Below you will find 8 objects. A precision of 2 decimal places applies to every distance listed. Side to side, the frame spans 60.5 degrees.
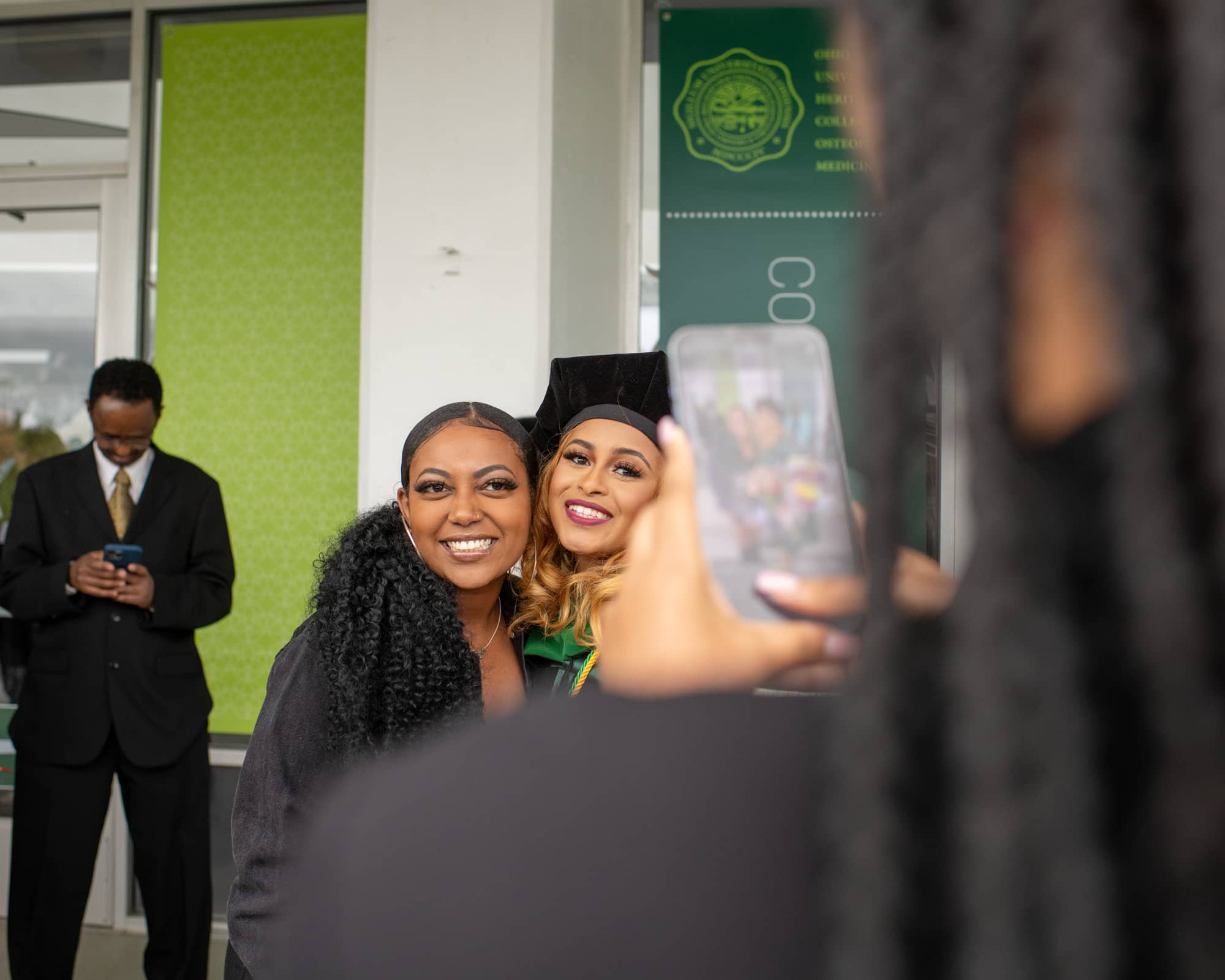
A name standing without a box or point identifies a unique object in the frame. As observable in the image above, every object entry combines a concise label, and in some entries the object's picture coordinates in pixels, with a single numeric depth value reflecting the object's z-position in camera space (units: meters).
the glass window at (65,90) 4.26
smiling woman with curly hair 1.75
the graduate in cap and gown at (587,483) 2.32
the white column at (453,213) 3.06
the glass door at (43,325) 4.24
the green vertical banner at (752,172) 3.72
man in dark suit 3.29
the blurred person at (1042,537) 0.33
